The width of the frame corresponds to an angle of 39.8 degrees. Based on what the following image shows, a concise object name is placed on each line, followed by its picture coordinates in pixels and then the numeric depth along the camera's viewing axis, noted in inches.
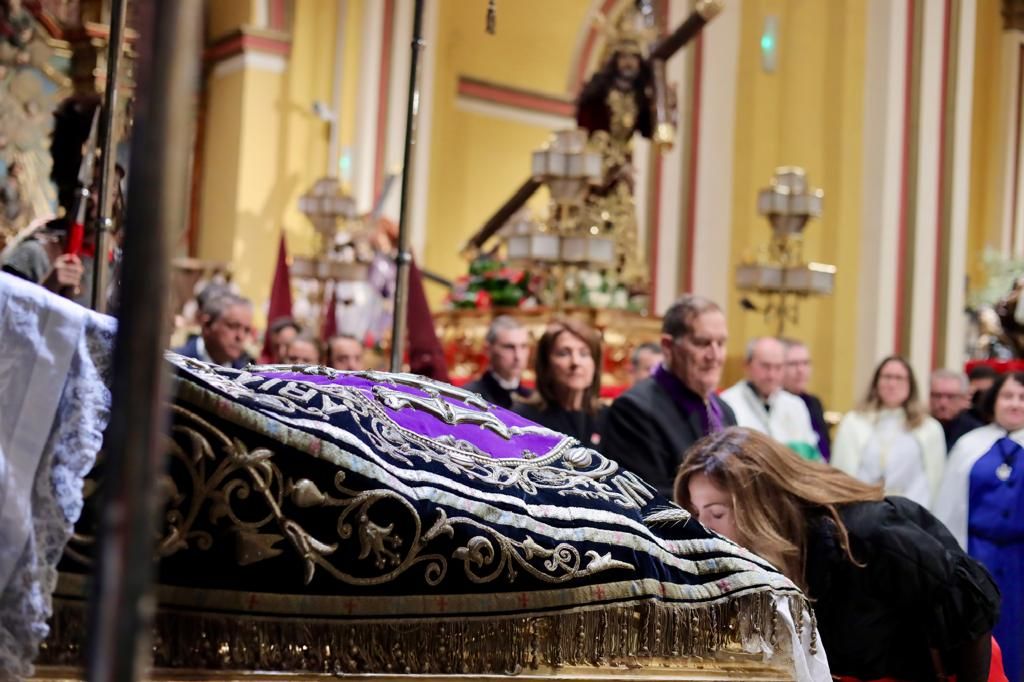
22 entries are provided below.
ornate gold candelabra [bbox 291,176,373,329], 393.1
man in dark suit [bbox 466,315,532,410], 205.8
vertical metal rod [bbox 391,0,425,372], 123.5
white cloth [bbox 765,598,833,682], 83.7
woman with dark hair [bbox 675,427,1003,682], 103.3
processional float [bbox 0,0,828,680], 68.7
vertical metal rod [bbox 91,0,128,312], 101.8
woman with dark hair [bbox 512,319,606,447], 183.2
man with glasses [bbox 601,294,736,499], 157.5
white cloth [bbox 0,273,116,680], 64.2
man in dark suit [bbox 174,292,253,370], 211.0
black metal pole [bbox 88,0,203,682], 37.4
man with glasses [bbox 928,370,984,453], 272.5
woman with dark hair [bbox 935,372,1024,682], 195.3
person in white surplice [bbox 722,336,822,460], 243.0
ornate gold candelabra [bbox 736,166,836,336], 315.6
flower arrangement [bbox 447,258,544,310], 324.5
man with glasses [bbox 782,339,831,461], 264.2
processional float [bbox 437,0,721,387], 278.1
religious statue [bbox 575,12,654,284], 350.9
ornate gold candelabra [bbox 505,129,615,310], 268.1
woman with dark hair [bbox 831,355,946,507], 229.0
